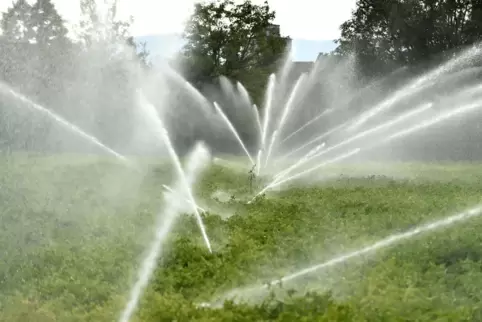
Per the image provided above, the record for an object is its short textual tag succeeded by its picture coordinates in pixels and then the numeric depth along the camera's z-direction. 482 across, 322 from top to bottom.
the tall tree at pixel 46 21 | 70.50
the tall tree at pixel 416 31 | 41.53
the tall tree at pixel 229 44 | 52.47
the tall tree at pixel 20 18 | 69.18
